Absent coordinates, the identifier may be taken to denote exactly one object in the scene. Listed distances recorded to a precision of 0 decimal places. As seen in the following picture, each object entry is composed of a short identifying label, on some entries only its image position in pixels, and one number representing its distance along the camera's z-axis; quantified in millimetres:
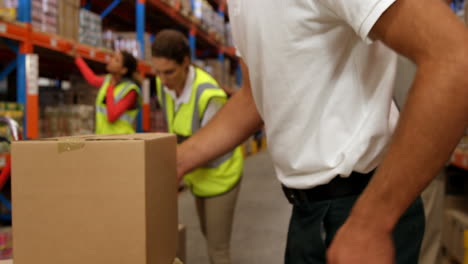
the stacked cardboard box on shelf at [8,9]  2148
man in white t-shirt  532
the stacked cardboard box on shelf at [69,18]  2788
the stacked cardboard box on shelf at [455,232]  2057
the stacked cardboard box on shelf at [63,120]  2898
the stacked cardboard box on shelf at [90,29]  3041
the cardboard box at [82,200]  723
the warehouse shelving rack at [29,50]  2279
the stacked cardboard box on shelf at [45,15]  2488
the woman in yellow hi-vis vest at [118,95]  3062
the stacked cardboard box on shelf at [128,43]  3701
